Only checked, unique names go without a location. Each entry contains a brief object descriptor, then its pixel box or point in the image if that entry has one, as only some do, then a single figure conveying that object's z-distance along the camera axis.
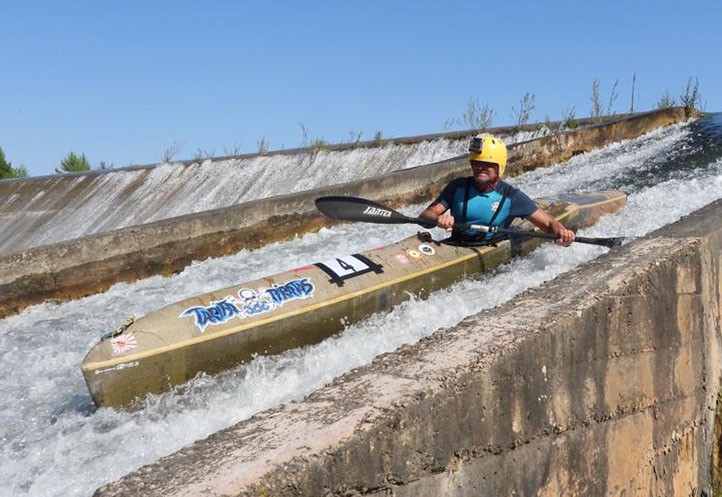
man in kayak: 5.85
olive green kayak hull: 4.19
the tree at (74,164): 23.46
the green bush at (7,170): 25.56
